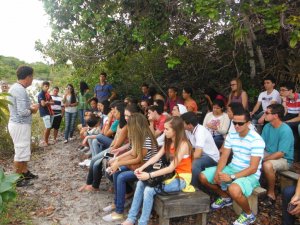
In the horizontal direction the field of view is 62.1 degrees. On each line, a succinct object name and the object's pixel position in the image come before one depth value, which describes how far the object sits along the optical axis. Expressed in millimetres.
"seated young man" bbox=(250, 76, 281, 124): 5035
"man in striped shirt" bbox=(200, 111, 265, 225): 2943
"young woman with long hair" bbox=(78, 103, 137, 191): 3902
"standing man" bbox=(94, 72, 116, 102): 7240
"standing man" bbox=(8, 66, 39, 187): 4021
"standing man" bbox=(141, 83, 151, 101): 6669
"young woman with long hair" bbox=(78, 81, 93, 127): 7001
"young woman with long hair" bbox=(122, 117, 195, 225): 2916
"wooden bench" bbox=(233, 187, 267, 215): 3021
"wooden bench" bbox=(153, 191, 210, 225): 2841
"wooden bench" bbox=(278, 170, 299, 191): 3237
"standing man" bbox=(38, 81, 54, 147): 6376
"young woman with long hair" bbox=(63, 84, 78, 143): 6738
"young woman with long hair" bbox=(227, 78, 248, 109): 5200
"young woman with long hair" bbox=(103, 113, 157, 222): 3259
